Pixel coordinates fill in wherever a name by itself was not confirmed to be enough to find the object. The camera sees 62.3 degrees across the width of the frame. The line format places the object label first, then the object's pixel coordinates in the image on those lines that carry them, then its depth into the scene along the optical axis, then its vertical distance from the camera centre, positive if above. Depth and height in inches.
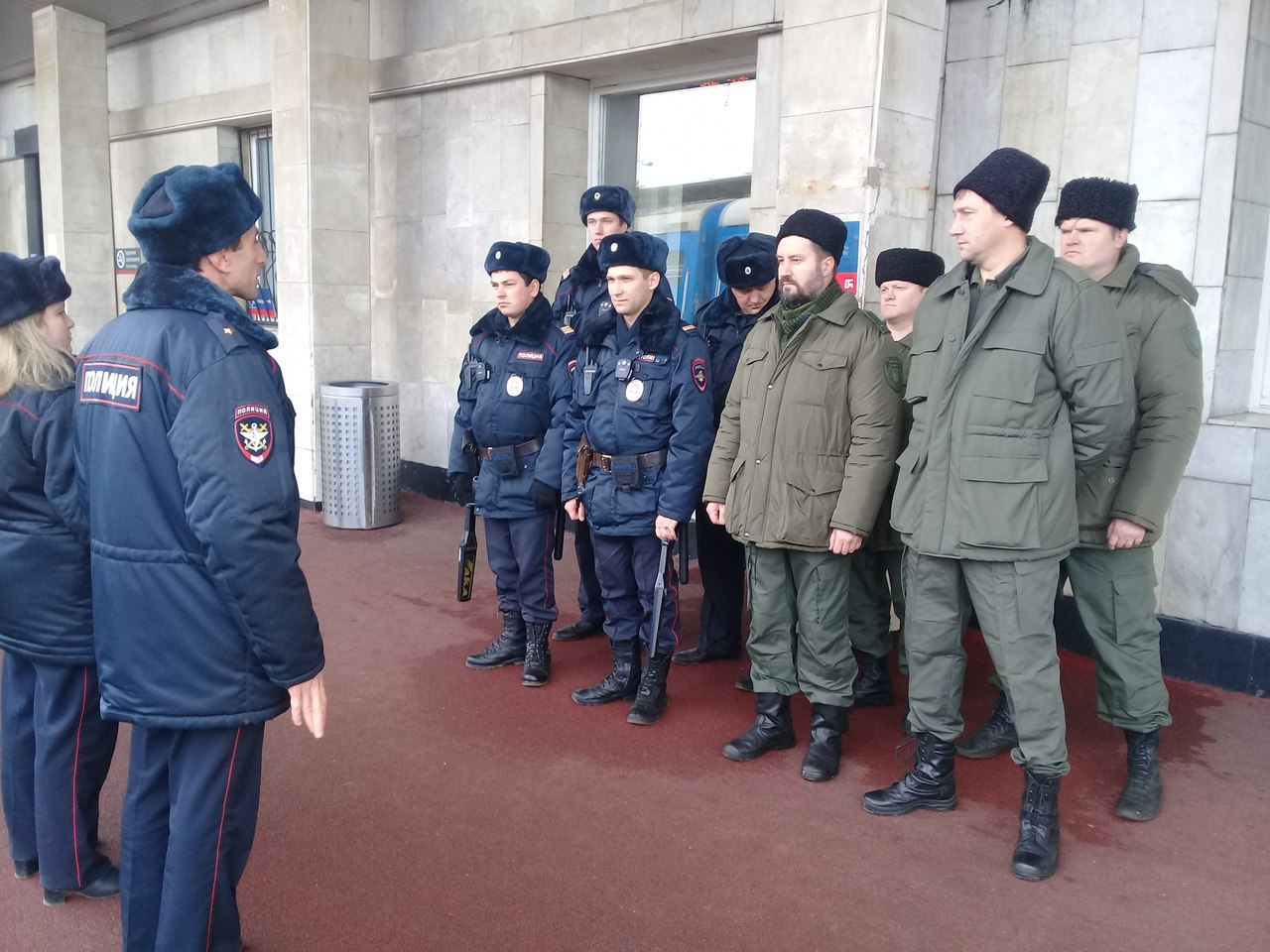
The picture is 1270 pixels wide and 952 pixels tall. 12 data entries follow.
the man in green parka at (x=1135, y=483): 127.0 -17.6
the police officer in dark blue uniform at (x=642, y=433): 148.3 -15.8
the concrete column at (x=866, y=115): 175.9 +36.3
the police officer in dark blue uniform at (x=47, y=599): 96.5 -27.4
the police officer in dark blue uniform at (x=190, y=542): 77.5 -17.4
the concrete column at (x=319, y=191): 273.7 +32.0
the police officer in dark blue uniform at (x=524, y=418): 166.1 -16.0
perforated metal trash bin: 268.7 -35.7
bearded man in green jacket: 132.3 -18.2
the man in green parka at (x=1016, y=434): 111.5 -10.9
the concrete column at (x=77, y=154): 389.4 +57.4
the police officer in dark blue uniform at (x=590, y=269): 178.2 +8.7
